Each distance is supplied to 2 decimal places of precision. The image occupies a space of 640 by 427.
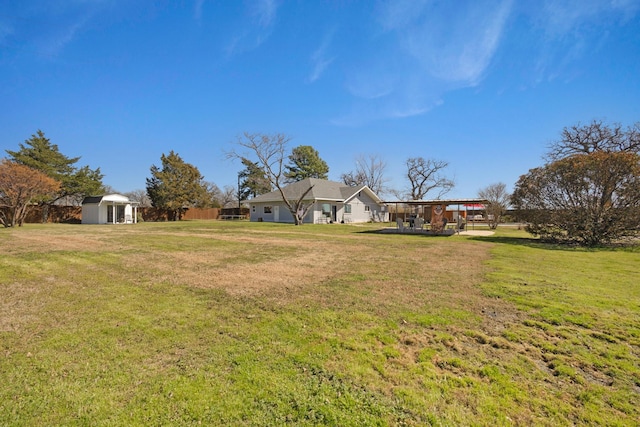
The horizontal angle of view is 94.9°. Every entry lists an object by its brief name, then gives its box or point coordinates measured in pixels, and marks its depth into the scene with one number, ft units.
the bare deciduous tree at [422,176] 144.56
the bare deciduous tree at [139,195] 194.49
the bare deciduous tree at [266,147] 85.10
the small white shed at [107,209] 94.53
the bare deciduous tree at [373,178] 149.48
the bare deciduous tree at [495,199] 82.69
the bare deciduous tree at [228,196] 193.47
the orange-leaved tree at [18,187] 66.85
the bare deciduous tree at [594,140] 74.18
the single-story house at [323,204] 97.86
